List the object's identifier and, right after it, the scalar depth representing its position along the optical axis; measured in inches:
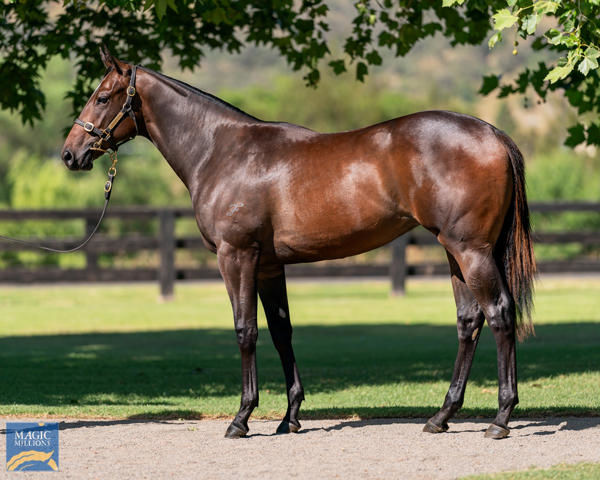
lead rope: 527.8
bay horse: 480.1
